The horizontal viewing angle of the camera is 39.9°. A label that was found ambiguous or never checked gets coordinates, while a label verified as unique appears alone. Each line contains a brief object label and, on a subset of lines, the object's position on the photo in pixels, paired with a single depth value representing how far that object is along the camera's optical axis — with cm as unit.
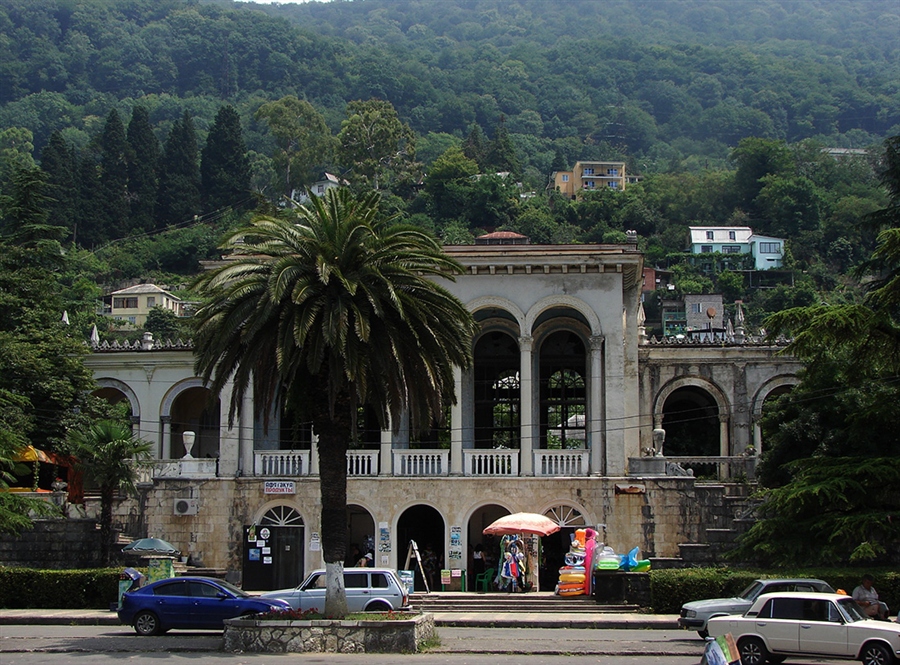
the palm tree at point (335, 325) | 2398
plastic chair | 3622
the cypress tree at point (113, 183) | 12100
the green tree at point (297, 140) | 14312
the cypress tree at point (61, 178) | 11169
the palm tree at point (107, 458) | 3431
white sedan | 1970
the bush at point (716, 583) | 2806
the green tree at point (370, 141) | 13688
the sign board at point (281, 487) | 3731
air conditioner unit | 3725
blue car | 2562
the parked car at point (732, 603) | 2362
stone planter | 2194
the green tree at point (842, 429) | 2880
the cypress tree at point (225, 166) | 13412
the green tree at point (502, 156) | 17000
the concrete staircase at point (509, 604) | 3105
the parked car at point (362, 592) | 2686
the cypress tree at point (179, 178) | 12988
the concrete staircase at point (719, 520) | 3331
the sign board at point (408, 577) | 3158
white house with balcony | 13249
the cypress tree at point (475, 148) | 17062
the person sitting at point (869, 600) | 2379
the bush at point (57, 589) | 3155
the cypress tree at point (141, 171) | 12600
